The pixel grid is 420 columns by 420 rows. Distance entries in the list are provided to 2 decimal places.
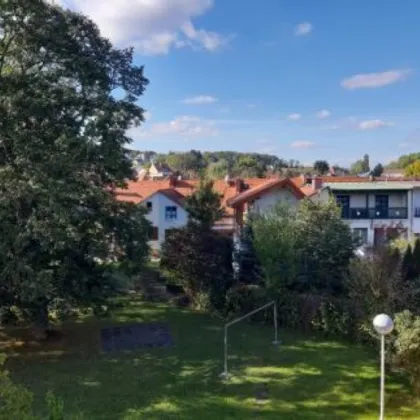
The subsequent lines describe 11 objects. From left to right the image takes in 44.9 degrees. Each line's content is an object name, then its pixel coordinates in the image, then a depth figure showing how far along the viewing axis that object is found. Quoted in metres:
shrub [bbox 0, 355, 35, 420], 6.49
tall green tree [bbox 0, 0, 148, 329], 17.34
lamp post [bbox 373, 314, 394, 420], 10.58
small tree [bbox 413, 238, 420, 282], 20.38
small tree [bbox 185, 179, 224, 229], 25.56
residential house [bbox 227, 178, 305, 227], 33.44
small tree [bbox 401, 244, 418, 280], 19.90
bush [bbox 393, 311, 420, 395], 13.16
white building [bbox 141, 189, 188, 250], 44.06
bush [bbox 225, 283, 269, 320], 22.72
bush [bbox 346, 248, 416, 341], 16.55
